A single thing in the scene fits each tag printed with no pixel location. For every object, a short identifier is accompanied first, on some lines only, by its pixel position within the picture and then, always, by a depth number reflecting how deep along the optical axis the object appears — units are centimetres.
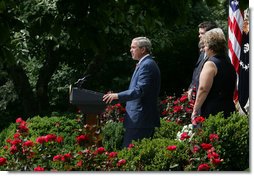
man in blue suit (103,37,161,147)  1193
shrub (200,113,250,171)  1174
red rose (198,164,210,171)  1023
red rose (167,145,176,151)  1073
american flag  1649
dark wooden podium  1261
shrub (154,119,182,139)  1379
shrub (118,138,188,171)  1101
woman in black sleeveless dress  1140
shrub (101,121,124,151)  1477
